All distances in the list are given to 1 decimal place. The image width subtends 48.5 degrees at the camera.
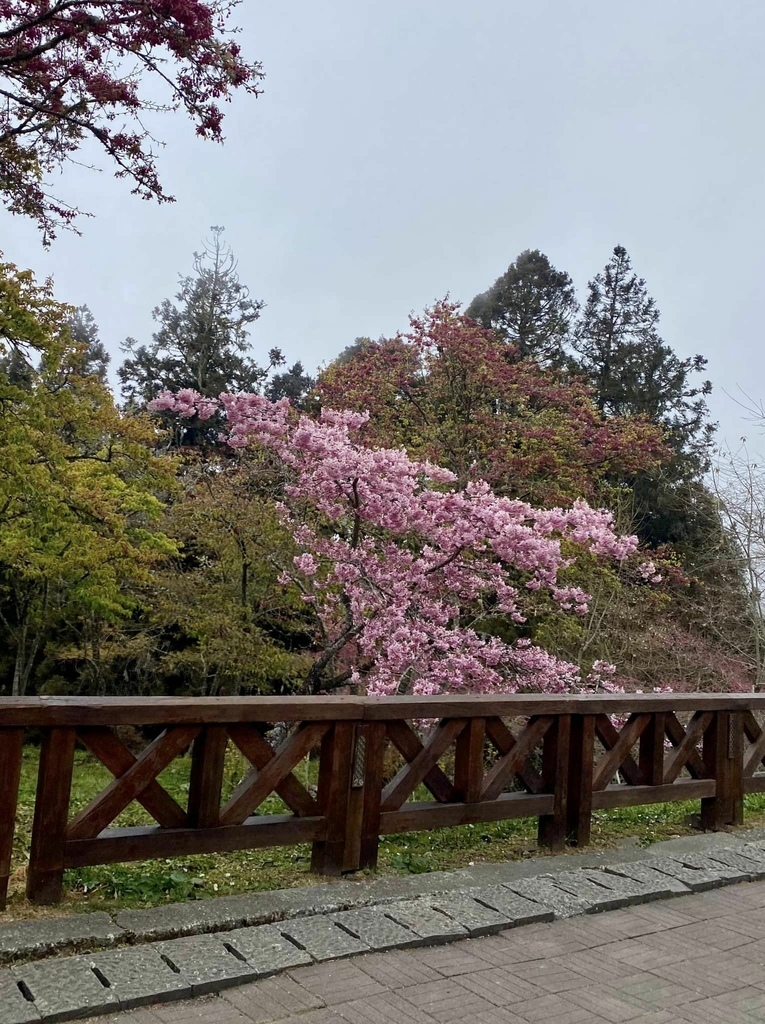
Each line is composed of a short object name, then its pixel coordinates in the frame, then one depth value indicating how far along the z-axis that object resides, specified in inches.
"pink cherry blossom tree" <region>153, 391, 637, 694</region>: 332.2
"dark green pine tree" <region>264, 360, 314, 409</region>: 1540.4
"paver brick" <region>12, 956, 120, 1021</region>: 107.8
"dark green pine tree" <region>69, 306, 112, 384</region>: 1784.1
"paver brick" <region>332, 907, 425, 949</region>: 138.7
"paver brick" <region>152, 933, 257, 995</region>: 119.2
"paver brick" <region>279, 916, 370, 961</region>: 133.8
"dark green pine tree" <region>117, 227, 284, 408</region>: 1378.0
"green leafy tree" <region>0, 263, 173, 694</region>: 397.4
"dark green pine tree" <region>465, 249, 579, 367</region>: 1150.3
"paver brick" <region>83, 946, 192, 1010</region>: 113.3
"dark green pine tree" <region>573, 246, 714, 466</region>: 1226.0
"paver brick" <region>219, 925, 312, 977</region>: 126.8
